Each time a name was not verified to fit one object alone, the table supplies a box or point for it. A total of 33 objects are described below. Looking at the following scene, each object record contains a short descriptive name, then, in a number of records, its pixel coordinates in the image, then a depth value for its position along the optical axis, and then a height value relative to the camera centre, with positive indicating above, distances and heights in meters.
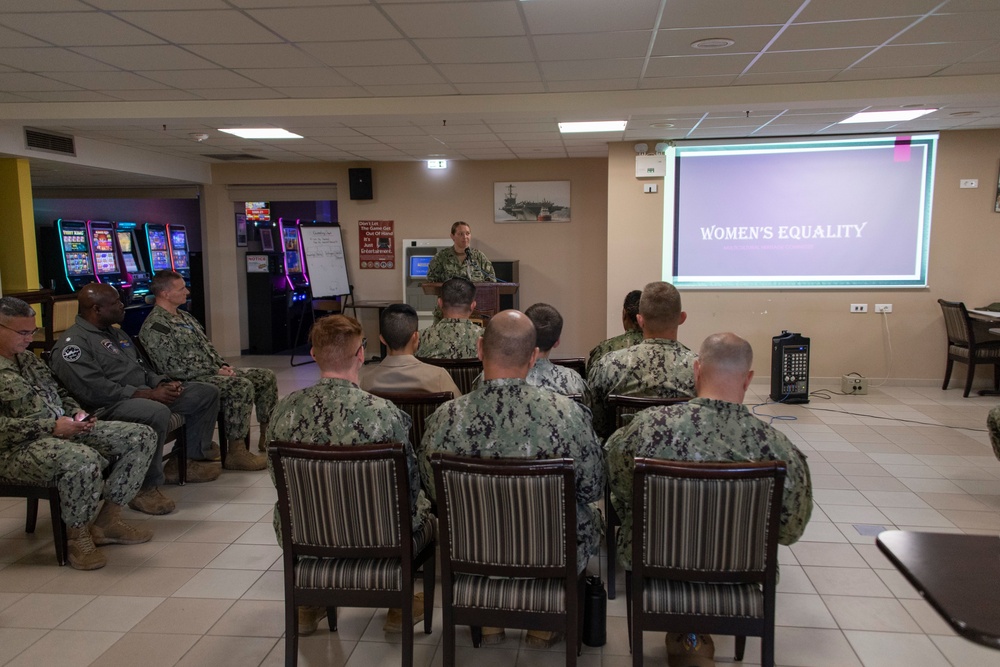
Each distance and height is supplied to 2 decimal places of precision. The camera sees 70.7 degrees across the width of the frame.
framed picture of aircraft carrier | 9.07 +0.58
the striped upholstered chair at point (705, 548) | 1.99 -0.89
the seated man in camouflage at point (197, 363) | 4.70 -0.78
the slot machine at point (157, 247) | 10.31 +0.04
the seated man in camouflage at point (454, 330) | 4.30 -0.51
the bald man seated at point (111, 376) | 4.02 -0.73
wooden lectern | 6.64 -0.48
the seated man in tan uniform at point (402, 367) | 3.25 -0.55
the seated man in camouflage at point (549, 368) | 3.17 -0.55
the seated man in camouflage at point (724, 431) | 2.15 -0.57
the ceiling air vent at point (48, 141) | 6.52 +1.04
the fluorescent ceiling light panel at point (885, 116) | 6.12 +1.13
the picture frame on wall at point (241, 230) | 9.78 +0.26
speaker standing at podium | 6.90 -0.18
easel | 9.23 -0.74
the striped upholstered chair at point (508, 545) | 2.07 -0.91
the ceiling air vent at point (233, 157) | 8.53 +1.13
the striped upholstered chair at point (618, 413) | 2.89 -0.71
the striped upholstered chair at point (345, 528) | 2.24 -0.92
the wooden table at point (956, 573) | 1.33 -0.70
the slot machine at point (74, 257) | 9.05 -0.09
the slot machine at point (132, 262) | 9.99 -0.17
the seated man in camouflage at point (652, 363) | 3.21 -0.54
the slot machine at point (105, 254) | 9.51 -0.06
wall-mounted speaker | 9.19 +0.85
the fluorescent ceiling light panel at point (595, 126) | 6.37 +1.10
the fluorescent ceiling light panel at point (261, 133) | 6.61 +1.11
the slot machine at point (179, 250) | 10.80 -0.01
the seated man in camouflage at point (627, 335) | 3.90 -0.49
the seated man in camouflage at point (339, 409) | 2.45 -0.56
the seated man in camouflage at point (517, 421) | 2.24 -0.56
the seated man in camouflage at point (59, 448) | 3.39 -0.98
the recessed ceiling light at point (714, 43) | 4.16 +1.20
